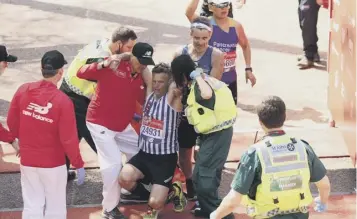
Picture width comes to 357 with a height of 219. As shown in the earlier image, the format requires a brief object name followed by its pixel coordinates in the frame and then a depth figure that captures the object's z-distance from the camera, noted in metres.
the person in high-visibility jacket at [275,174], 10.90
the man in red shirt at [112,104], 14.30
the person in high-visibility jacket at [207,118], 13.65
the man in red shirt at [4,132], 13.62
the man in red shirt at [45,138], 13.01
